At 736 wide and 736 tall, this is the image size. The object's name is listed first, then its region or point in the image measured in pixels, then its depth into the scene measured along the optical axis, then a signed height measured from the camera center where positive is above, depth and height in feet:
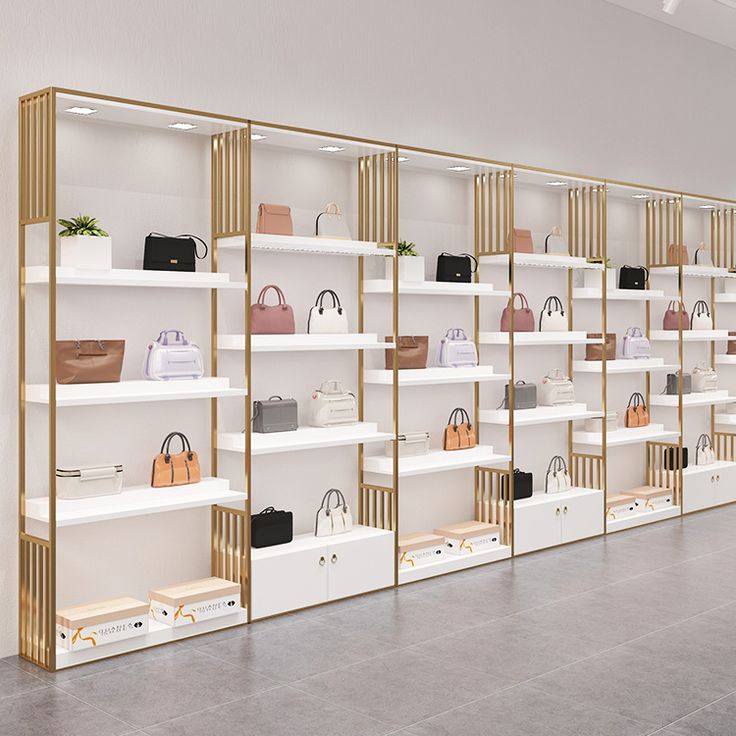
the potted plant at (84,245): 15.43 +2.08
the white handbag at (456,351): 21.53 +0.55
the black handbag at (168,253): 16.53 +2.09
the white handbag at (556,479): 24.12 -2.51
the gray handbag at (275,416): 18.39 -0.72
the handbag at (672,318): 28.04 +1.61
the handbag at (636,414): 26.84 -1.05
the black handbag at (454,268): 21.63 +2.37
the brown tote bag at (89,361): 15.48 +0.28
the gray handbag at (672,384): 27.94 -0.25
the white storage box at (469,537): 21.40 -3.50
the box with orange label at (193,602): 16.43 -3.76
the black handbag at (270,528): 18.15 -2.77
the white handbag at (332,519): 19.26 -2.78
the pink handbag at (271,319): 18.22 +1.08
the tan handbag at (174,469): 16.84 -1.55
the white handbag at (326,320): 19.10 +1.10
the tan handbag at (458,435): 21.94 -1.30
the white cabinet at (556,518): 22.56 -3.36
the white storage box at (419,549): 20.34 -3.59
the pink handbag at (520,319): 22.99 +1.32
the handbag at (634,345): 26.35 +0.80
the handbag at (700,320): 28.99 +1.61
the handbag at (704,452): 29.09 -2.28
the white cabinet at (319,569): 17.67 -3.58
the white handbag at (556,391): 24.25 -0.37
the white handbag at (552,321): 24.22 +1.34
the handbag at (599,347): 25.52 +0.73
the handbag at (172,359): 16.49 +0.31
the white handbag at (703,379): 29.04 -0.12
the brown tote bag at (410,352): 20.63 +0.52
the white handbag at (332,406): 19.25 -0.57
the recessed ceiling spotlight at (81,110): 15.72 +4.27
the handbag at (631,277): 26.25 +2.60
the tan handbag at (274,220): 18.26 +2.91
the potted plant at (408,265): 20.48 +2.31
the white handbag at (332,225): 19.25 +2.97
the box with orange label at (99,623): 15.17 -3.81
